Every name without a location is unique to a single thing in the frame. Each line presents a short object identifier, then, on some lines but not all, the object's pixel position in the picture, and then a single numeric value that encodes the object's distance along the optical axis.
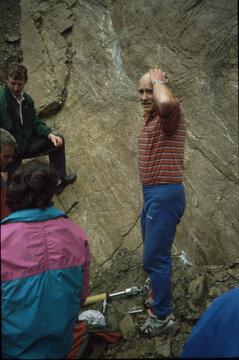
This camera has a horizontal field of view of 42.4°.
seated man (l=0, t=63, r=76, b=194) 3.62
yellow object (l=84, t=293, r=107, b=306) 3.20
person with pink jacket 1.88
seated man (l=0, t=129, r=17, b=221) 2.60
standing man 2.62
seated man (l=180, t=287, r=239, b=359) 1.54
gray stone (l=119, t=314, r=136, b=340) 2.95
